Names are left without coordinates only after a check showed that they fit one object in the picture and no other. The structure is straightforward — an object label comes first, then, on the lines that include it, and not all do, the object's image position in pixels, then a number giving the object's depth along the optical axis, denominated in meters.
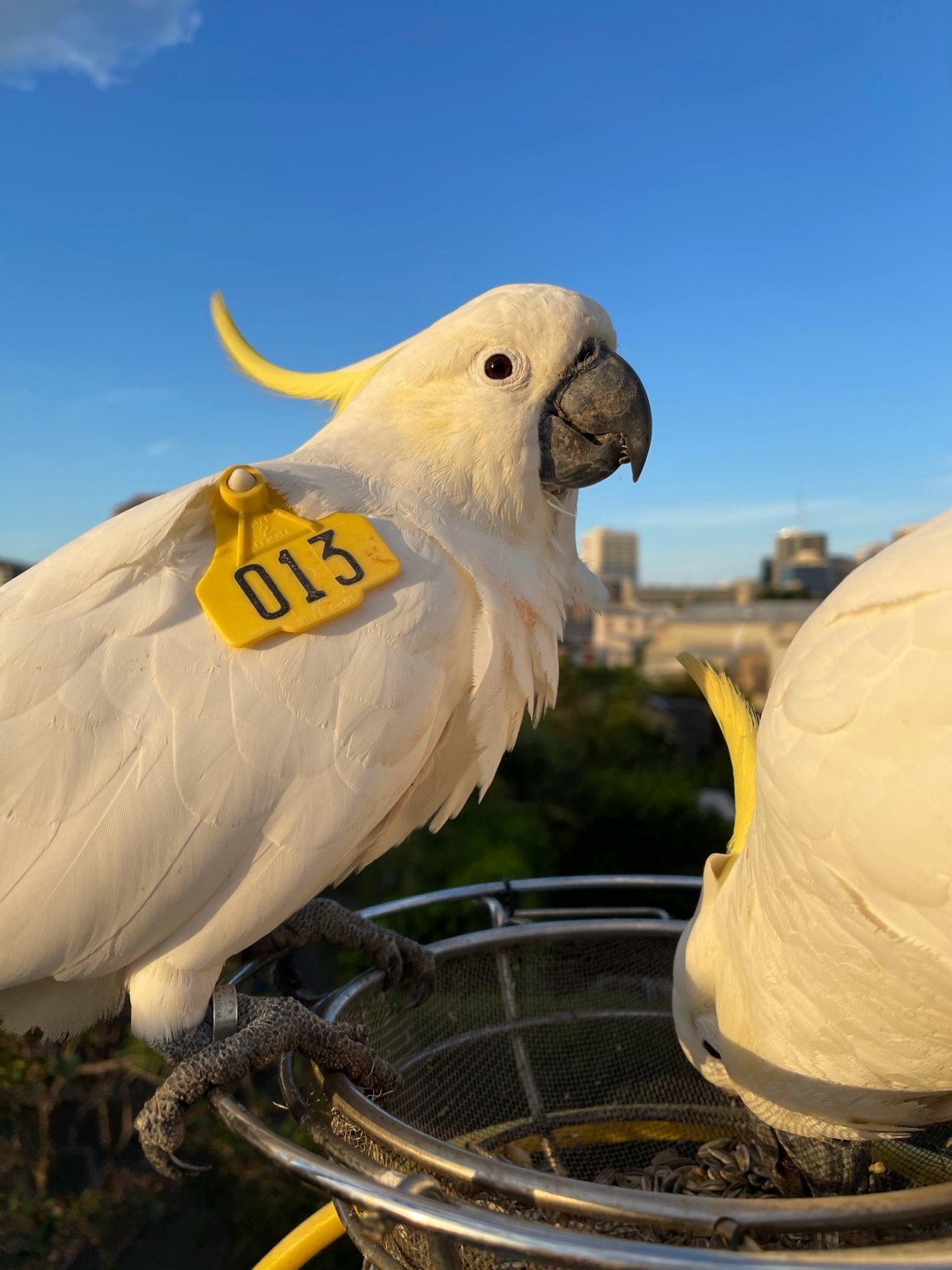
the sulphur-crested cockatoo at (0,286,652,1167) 0.20
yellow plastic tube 0.22
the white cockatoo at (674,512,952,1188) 0.13
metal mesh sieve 0.12
